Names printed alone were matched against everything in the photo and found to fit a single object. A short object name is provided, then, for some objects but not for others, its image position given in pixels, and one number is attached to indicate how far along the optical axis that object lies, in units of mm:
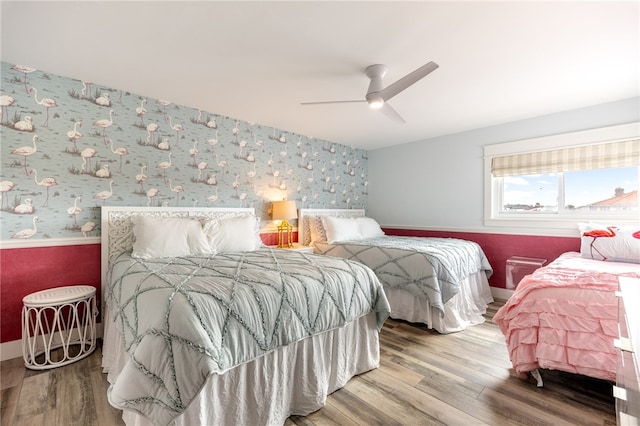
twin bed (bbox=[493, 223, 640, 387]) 1640
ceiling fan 2080
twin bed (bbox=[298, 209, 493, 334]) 2697
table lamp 3596
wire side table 2057
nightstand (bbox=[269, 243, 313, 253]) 3580
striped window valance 2912
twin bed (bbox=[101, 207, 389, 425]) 1140
